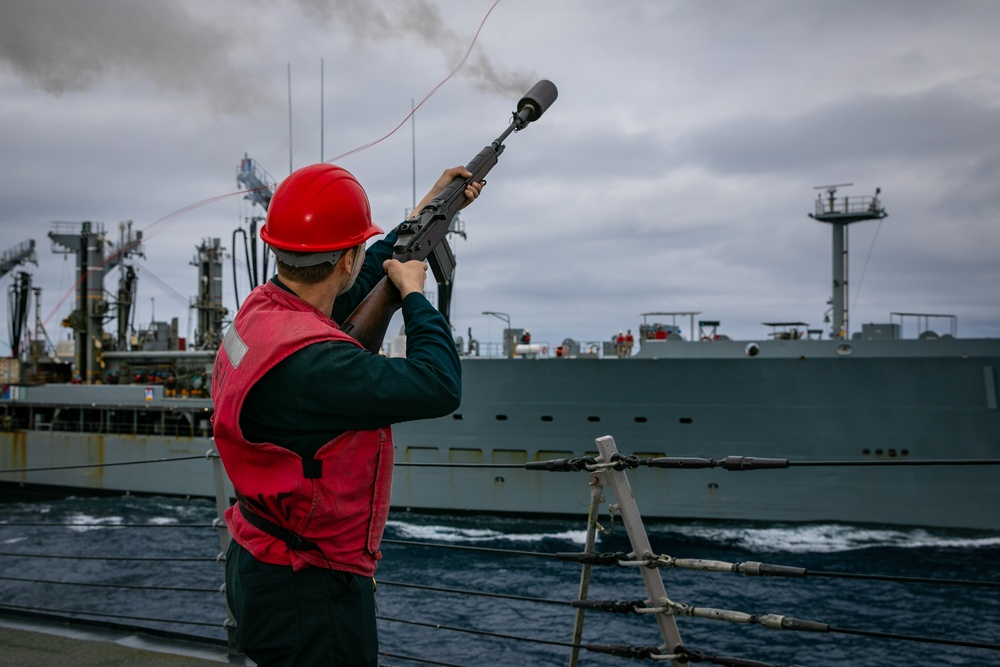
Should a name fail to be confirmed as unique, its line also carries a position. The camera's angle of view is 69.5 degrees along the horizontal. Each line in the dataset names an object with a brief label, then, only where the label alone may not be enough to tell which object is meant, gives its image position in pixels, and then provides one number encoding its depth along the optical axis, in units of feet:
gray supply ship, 47.16
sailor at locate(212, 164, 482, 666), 4.51
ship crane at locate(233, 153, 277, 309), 74.13
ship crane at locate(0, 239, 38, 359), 89.92
